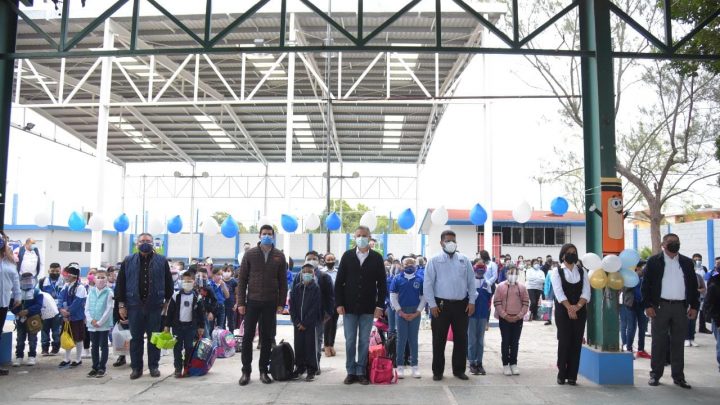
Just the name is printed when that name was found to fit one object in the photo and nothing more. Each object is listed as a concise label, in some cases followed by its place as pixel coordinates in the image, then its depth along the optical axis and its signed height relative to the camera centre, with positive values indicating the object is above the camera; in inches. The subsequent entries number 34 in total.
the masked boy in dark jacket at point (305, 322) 290.4 -37.0
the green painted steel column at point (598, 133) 285.0 +60.2
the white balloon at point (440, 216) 588.6 +34.4
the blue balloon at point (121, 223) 784.3 +35.1
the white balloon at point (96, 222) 672.4 +31.1
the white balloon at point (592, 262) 281.6 -6.2
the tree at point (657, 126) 772.6 +177.7
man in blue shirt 285.3 -25.3
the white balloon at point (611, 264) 278.5 -7.1
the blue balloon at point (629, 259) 284.8 -4.8
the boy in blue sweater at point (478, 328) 307.7 -43.4
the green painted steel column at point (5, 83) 330.3 +96.5
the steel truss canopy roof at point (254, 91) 724.7 +256.6
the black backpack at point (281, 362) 280.4 -55.6
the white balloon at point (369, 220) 641.6 +32.6
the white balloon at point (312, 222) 728.1 +34.7
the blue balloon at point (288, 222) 685.9 +32.1
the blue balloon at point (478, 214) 626.2 +38.4
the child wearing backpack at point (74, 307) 324.5 -33.7
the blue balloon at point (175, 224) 849.5 +36.8
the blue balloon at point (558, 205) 586.6 +45.5
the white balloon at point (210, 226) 741.3 +29.4
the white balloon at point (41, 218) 723.2 +38.5
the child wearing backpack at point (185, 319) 294.5 -36.5
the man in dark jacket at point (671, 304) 275.3 -26.2
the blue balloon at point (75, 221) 722.2 +34.8
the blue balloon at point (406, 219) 672.4 +35.4
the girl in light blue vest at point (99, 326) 295.6 -39.8
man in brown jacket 280.1 -22.7
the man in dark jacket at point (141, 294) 287.9 -22.8
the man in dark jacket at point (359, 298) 279.3 -23.9
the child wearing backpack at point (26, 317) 319.0 -38.4
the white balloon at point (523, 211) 616.8 +41.2
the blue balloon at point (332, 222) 695.7 +33.5
